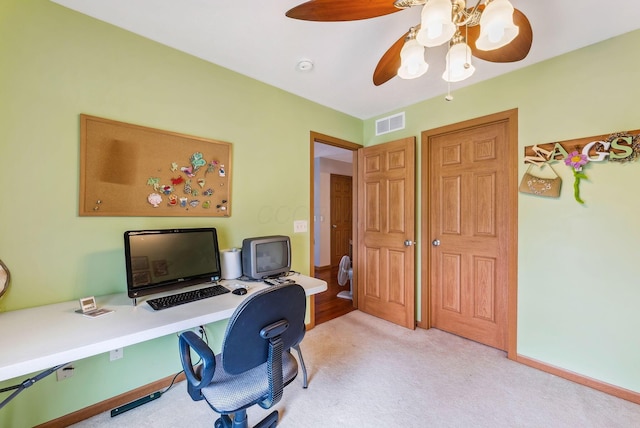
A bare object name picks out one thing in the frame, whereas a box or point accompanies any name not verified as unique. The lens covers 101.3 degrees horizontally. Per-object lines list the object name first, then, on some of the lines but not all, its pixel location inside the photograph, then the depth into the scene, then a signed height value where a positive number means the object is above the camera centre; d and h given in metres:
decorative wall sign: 1.74 +0.45
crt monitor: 2.07 -0.35
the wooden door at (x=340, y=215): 5.85 -0.03
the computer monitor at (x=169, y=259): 1.56 -0.29
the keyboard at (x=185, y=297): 1.50 -0.51
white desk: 1.03 -0.54
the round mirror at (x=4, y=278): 1.38 -0.34
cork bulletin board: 1.64 +0.30
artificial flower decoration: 1.90 +0.35
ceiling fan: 1.08 +0.91
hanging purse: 2.01 +0.23
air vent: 3.04 +1.07
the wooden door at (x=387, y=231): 2.83 -0.20
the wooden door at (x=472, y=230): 2.37 -0.16
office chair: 1.08 -0.60
